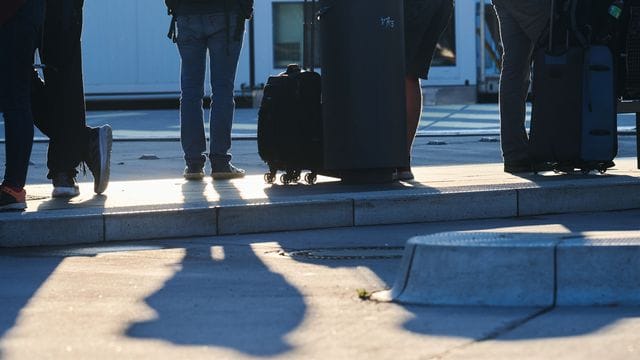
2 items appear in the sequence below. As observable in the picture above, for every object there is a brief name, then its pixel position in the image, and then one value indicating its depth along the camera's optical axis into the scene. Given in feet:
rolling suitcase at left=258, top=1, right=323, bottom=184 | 43.19
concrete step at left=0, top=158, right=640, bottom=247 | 36.64
